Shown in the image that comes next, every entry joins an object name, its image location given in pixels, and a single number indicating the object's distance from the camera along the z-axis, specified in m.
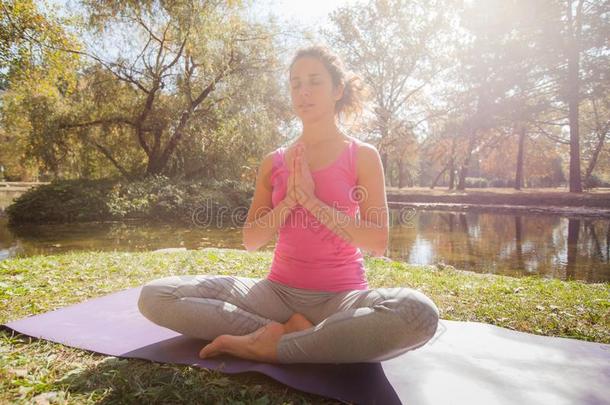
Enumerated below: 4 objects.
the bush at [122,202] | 12.08
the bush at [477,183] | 43.58
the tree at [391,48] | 23.33
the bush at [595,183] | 25.04
